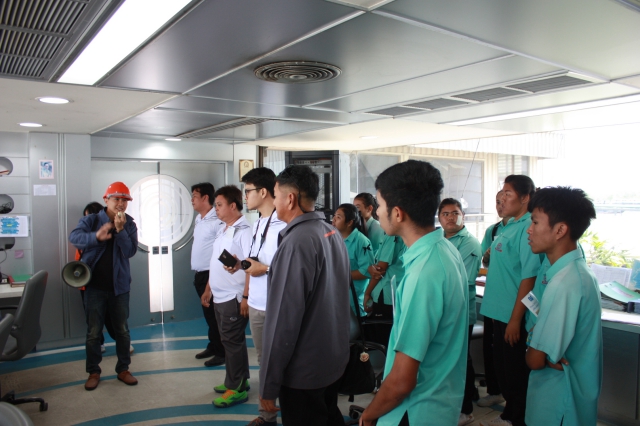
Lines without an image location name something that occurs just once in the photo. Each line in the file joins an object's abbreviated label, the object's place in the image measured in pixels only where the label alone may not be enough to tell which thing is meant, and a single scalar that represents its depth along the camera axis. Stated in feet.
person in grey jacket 6.71
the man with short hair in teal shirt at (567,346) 6.36
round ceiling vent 8.23
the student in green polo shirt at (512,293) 9.08
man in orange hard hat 12.94
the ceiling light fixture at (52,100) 10.87
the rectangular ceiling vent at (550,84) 9.39
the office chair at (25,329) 11.53
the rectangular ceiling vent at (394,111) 12.69
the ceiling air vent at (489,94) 10.49
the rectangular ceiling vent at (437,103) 11.66
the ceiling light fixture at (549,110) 11.34
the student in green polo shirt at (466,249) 10.84
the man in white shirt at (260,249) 9.68
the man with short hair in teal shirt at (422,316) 4.64
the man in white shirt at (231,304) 11.54
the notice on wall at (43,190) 16.77
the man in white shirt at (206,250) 15.08
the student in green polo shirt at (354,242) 13.83
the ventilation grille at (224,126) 14.86
